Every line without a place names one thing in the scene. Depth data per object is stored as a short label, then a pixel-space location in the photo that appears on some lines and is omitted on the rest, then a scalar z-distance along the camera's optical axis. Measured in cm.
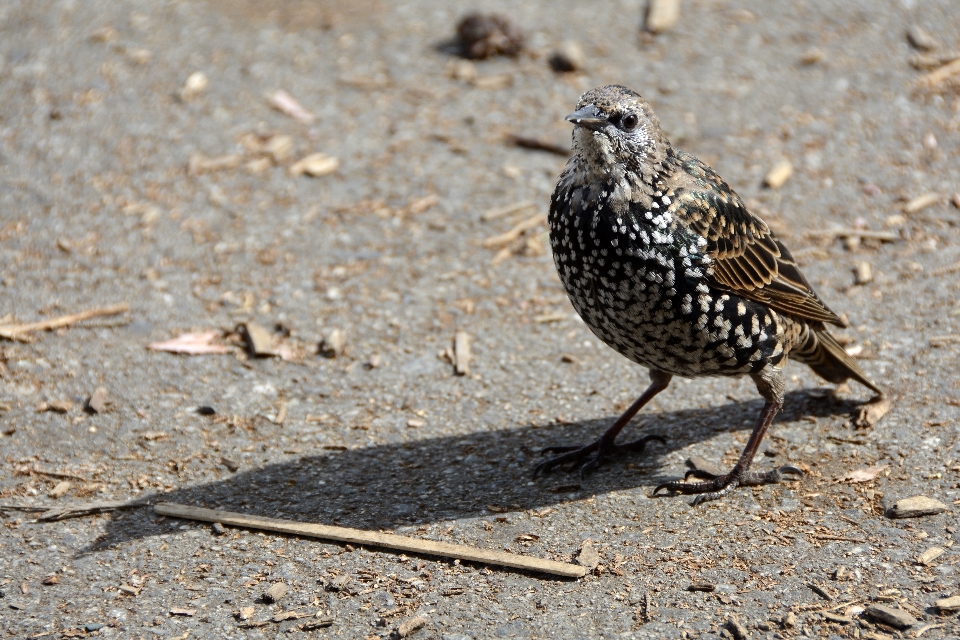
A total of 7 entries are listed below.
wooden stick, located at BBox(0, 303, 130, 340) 1113
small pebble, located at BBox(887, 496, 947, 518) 852
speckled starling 852
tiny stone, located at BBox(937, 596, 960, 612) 736
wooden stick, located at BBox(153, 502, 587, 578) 816
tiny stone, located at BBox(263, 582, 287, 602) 789
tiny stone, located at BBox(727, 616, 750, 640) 725
